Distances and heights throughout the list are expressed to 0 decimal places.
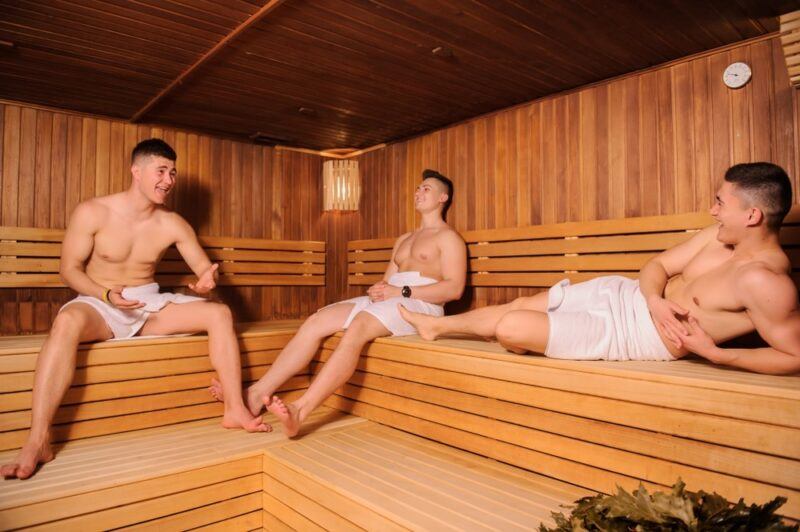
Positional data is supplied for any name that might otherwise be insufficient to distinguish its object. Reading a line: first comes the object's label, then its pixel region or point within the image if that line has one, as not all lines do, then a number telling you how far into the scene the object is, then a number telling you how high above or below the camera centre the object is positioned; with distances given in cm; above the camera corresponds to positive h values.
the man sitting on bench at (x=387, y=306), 242 -13
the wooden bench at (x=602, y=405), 143 -44
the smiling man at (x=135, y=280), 234 +3
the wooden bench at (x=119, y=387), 233 -50
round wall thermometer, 239 +97
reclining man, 161 -8
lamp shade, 441 +84
